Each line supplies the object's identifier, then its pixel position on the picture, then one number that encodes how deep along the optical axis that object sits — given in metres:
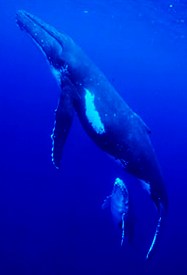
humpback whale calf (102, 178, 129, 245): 8.67
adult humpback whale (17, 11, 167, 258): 7.35
